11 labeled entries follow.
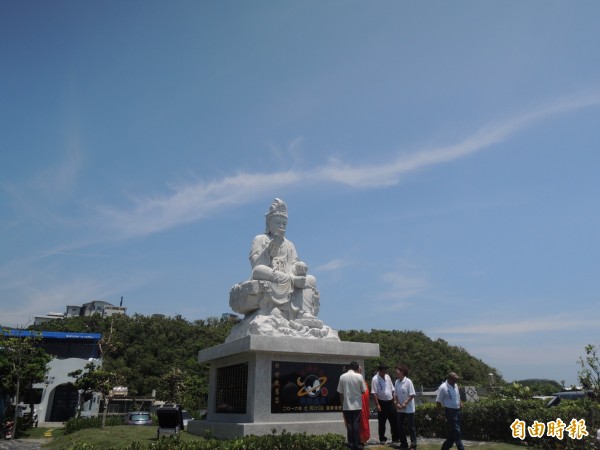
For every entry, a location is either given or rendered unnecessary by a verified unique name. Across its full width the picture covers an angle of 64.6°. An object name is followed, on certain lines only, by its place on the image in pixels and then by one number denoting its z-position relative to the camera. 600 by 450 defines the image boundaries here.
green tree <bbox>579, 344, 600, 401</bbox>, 7.65
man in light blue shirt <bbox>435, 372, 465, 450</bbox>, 6.93
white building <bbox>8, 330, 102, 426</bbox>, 29.33
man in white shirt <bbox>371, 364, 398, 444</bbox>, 7.93
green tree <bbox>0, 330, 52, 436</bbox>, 18.53
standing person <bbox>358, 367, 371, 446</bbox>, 7.21
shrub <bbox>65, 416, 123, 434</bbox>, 16.39
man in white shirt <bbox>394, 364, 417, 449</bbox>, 7.40
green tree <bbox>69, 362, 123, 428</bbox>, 19.33
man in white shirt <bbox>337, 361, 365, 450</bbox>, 6.67
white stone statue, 9.19
